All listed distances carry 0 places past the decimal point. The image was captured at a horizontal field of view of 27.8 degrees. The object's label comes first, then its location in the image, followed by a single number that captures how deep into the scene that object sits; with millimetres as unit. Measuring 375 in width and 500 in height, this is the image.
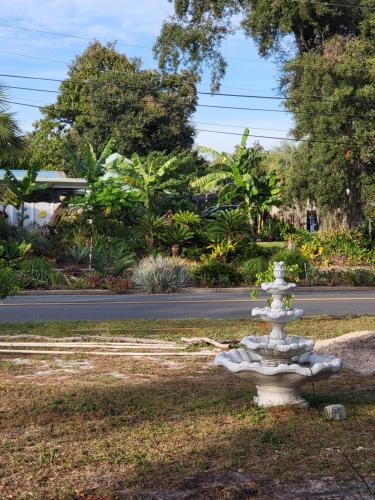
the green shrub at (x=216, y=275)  24656
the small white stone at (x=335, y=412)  6883
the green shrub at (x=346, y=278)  25344
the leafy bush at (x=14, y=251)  26469
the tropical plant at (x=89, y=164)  32406
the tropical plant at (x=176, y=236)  29531
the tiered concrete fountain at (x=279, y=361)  7023
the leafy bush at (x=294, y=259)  25625
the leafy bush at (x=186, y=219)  30406
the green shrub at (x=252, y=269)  25297
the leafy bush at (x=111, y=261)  25453
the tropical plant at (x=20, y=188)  29641
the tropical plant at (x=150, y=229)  29766
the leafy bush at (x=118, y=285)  23203
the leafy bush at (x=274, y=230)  39978
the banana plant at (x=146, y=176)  31906
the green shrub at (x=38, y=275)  23828
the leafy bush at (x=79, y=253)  27700
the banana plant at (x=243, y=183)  36062
